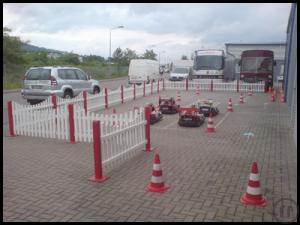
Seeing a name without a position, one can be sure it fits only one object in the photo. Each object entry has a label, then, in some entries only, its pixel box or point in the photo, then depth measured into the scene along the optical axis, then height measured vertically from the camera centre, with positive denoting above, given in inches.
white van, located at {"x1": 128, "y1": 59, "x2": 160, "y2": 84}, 1272.1 -24.7
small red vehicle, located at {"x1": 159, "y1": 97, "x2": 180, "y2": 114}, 539.1 -68.4
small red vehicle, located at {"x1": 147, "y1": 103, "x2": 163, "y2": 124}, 458.0 -71.6
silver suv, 582.9 -32.7
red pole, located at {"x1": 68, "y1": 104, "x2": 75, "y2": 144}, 331.9 -59.9
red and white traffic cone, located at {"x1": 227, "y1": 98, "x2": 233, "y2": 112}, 576.6 -75.1
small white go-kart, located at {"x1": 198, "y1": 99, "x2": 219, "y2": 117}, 512.7 -66.5
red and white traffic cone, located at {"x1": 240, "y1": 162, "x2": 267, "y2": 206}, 192.9 -74.4
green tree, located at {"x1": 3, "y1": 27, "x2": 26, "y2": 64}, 1382.4 +67.3
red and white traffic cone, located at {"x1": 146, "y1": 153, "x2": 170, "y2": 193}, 214.8 -74.4
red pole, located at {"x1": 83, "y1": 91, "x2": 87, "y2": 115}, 531.4 -54.4
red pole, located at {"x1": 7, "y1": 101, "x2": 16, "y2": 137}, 378.0 -70.5
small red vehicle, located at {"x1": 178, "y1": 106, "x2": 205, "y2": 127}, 431.5 -68.9
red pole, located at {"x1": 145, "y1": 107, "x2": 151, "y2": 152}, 306.7 -59.0
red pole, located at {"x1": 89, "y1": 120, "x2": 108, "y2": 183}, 231.8 -63.4
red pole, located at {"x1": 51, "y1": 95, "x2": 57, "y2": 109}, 405.1 -43.3
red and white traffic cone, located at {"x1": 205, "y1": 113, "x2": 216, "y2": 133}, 398.6 -75.7
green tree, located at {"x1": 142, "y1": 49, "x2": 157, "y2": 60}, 3737.2 +121.6
